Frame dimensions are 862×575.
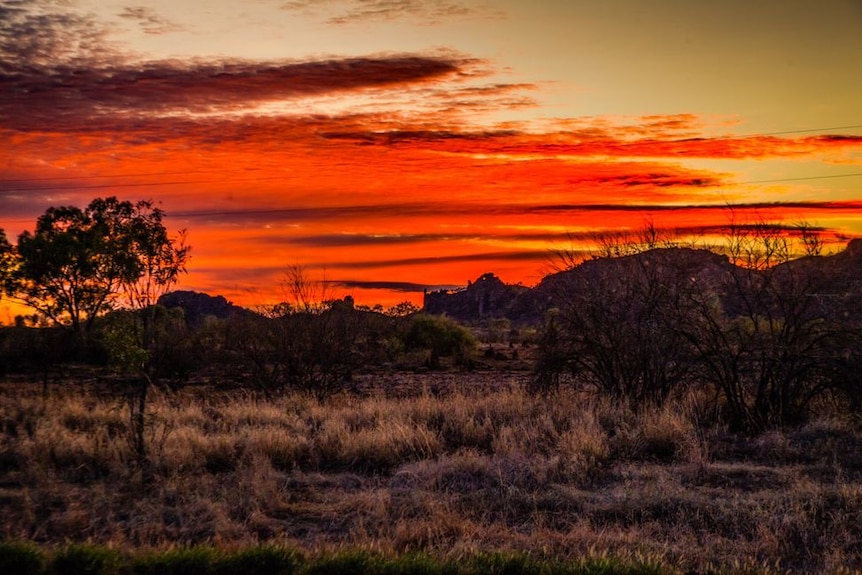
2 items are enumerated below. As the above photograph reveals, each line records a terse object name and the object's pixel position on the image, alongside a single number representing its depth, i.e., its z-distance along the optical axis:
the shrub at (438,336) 45.59
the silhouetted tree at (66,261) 29.80
